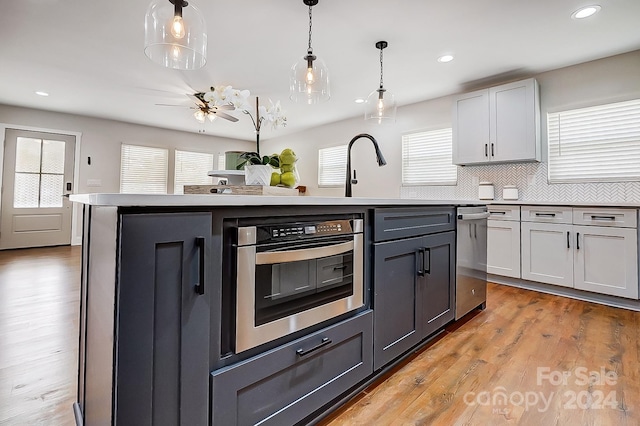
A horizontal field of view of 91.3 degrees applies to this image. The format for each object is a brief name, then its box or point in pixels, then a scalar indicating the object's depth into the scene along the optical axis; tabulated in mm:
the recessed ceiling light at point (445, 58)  3465
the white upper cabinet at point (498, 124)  3617
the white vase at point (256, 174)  1445
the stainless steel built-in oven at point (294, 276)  985
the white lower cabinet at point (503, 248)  3527
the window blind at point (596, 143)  3266
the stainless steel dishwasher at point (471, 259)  2225
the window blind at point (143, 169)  6516
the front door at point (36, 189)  5434
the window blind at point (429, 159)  4742
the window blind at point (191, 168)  7246
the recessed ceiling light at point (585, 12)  2551
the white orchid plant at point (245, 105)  1615
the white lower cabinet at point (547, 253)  3164
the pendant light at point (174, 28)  1728
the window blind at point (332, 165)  6465
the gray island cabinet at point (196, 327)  748
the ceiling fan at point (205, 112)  4017
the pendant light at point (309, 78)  2448
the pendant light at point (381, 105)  3156
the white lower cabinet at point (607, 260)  2809
